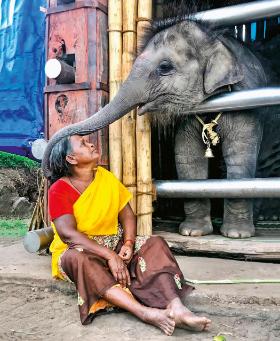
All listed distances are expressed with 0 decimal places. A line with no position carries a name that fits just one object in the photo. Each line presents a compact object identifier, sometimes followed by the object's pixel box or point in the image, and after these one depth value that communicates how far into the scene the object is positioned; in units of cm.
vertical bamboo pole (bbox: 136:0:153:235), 277
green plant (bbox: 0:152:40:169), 565
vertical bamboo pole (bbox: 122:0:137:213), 279
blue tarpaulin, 502
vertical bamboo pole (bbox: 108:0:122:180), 282
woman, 187
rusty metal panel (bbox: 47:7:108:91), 281
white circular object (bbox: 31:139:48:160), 269
